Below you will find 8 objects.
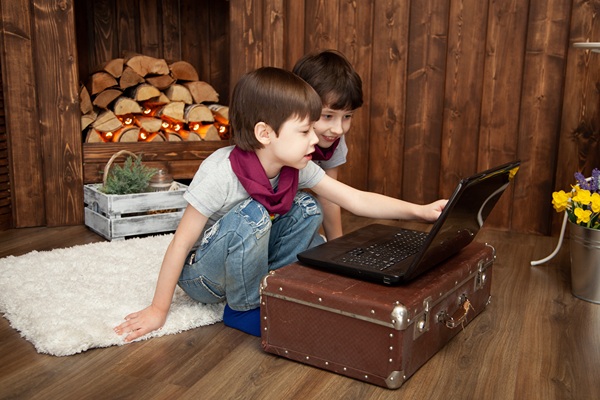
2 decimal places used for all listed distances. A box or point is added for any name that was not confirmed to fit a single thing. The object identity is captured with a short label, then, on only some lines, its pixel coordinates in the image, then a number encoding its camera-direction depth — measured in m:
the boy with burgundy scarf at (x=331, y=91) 1.88
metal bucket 1.83
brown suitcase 1.32
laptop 1.35
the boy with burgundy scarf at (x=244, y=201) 1.55
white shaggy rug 1.57
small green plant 2.47
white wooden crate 2.42
